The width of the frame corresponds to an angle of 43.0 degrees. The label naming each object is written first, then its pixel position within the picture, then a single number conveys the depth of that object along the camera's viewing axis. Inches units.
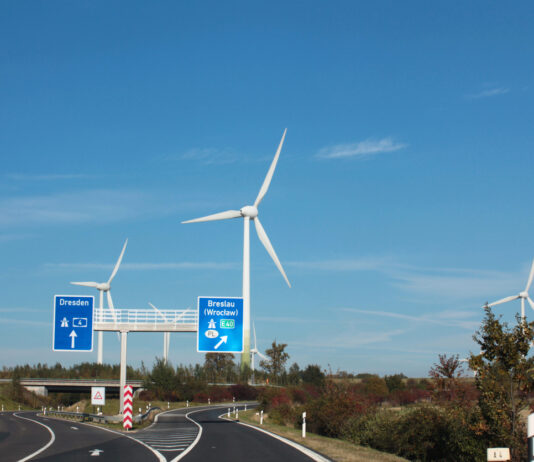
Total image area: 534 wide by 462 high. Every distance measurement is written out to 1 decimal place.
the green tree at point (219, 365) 5674.2
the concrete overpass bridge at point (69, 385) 3764.8
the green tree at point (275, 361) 4904.0
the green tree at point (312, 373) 4533.2
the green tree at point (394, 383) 4453.7
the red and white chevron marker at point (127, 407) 1494.8
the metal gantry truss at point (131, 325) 1768.0
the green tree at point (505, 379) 956.6
